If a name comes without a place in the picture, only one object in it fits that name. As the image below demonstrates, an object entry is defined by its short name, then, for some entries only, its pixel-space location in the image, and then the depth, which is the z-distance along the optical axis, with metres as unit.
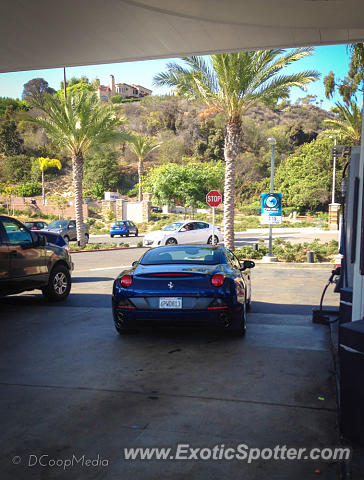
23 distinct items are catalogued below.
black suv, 9.02
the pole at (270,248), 20.26
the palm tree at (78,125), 27.86
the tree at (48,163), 72.21
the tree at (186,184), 44.45
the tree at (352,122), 28.75
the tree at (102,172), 75.00
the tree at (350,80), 15.45
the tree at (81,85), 111.56
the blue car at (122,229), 39.78
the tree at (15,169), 73.88
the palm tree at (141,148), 56.06
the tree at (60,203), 59.12
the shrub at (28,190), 67.00
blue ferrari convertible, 6.39
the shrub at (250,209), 62.75
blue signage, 20.03
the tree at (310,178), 60.53
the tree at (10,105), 89.56
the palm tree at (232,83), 19.53
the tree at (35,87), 129.25
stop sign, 22.64
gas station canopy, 7.64
